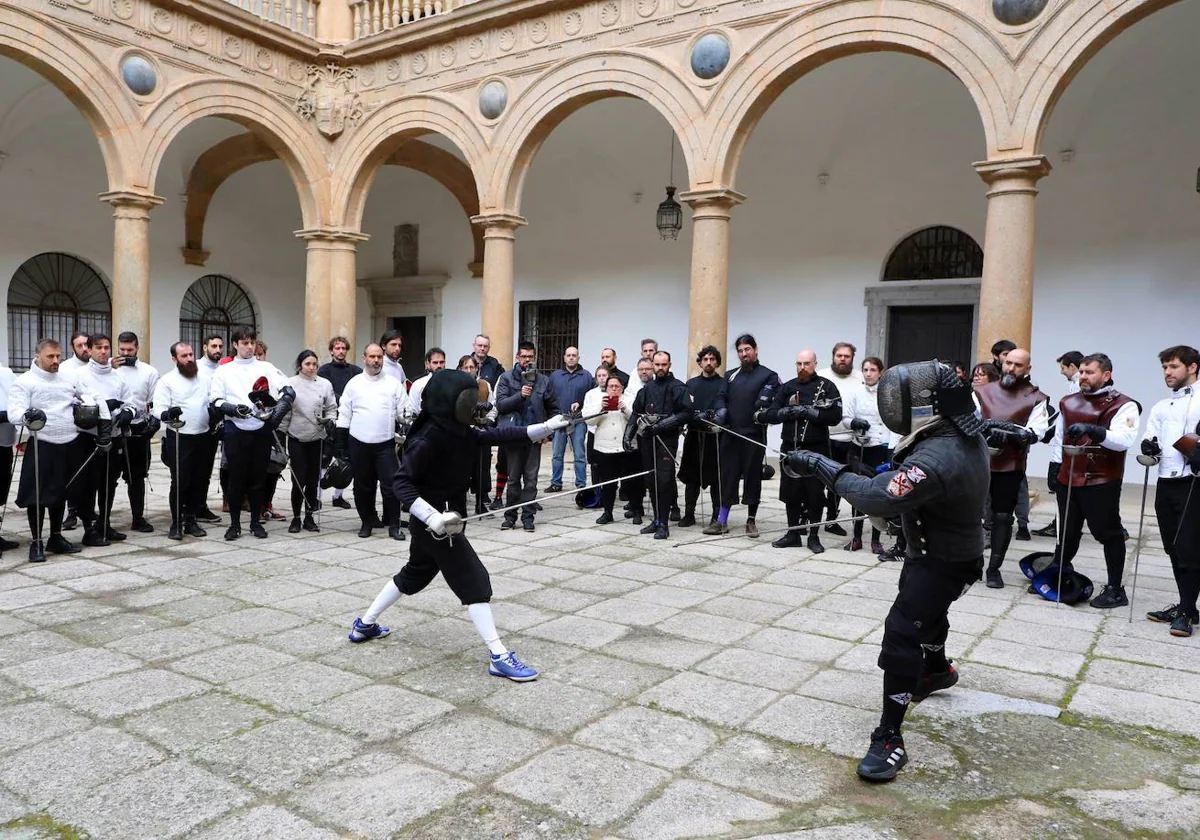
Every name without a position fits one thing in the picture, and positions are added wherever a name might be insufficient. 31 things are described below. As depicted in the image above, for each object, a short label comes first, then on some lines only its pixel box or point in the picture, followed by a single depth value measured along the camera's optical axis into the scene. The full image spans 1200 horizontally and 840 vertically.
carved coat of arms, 13.94
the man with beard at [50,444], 6.63
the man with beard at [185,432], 7.46
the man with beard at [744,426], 7.84
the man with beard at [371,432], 7.57
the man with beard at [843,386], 7.51
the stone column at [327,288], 13.97
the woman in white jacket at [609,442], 8.55
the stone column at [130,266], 12.14
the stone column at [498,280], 12.62
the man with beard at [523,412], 8.27
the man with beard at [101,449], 7.06
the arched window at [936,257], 12.45
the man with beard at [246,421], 7.41
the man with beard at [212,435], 7.64
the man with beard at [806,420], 7.11
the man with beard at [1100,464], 5.53
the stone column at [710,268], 10.98
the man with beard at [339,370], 8.98
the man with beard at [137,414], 7.63
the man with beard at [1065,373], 7.06
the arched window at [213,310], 17.38
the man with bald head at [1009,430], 6.02
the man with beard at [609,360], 9.19
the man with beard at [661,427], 7.86
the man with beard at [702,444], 8.11
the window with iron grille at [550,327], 16.26
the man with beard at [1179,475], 5.12
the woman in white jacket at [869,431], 7.38
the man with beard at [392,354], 8.29
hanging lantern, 13.91
